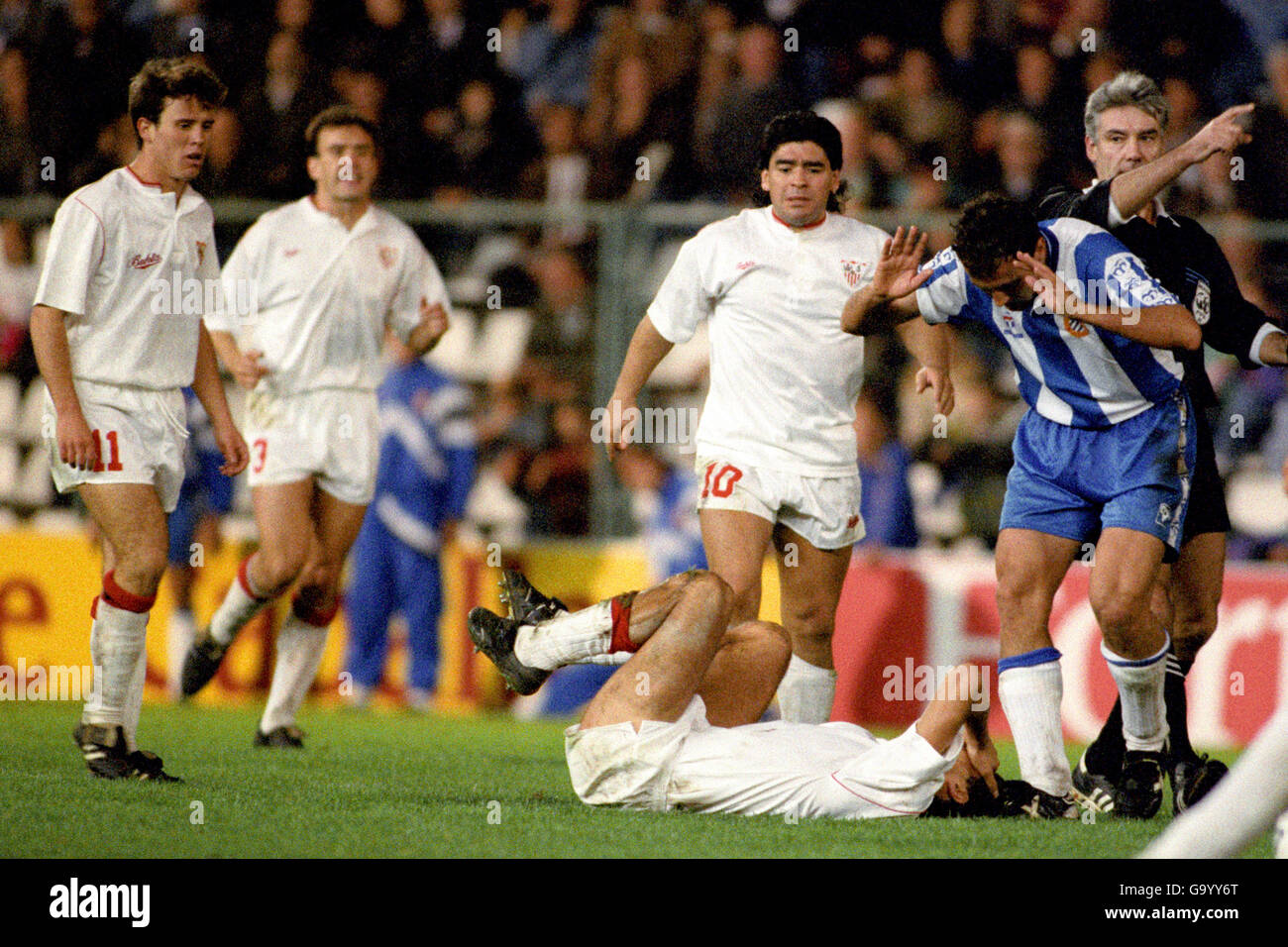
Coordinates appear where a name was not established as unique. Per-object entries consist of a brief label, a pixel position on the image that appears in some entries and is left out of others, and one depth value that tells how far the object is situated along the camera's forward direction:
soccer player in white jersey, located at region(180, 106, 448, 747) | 8.26
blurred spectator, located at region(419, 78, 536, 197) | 12.74
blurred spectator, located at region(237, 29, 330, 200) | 12.51
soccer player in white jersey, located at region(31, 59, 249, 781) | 6.45
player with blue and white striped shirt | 5.89
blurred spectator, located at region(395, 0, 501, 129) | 12.95
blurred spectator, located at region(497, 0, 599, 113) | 13.20
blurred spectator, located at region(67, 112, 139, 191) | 12.36
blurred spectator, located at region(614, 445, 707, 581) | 10.32
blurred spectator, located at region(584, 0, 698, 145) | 12.67
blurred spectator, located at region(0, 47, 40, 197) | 12.68
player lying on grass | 5.47
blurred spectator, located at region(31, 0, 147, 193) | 12.41
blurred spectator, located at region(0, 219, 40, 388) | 12.21
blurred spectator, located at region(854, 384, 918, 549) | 10.16
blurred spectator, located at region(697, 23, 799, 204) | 11.95
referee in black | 6.34
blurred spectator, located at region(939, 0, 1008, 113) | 12.19
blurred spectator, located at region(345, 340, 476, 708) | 10.65
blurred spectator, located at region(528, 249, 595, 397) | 11.58
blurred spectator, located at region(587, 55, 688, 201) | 12.37
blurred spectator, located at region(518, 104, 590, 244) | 12.61
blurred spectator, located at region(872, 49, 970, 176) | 11.86
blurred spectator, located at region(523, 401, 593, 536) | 11.35
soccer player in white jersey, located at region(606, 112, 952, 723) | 6.89
